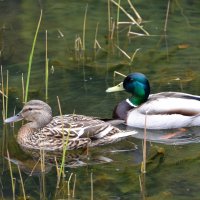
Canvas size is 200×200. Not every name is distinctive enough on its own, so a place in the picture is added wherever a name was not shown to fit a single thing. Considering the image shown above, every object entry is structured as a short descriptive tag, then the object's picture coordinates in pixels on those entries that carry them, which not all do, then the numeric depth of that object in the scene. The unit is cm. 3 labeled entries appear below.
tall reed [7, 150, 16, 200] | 871
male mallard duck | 1141
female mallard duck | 1052
